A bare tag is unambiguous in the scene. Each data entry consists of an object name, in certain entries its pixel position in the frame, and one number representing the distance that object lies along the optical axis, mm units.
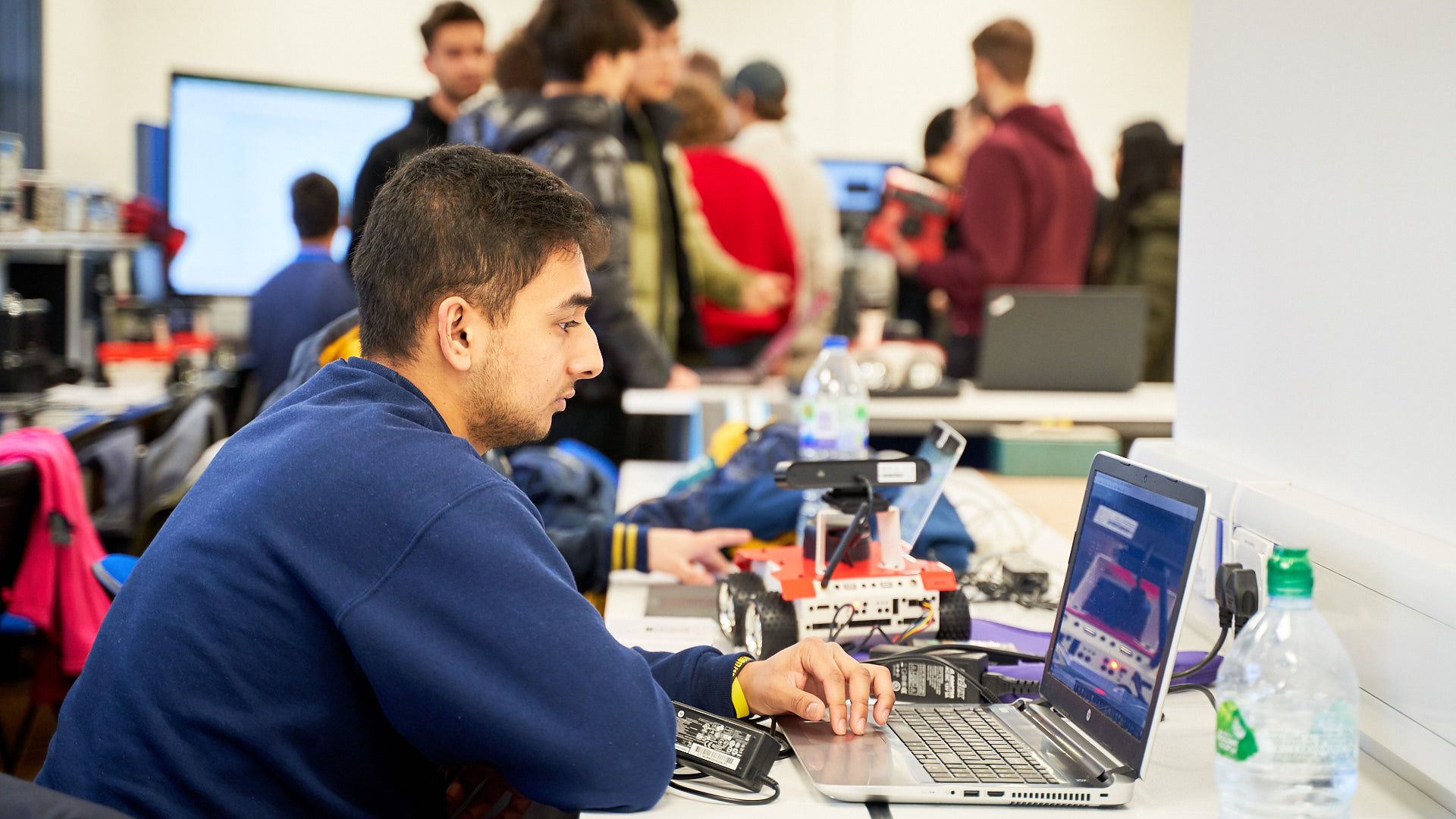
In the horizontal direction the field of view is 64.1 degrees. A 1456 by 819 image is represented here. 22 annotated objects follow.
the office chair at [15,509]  2062
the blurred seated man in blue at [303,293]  3682
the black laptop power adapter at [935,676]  1312
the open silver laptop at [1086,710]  1048
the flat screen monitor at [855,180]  6289
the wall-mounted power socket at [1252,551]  1298
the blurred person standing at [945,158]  4586
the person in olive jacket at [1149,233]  4359
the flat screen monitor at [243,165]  4945
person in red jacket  3838
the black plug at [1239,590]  1117
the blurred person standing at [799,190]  4000
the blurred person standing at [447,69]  3859
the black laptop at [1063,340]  3297
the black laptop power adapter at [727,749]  1100
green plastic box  2818
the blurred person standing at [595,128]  3008
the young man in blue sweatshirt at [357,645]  947
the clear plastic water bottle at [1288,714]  920
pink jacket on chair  2139
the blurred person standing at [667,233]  3330
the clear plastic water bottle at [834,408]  2305
